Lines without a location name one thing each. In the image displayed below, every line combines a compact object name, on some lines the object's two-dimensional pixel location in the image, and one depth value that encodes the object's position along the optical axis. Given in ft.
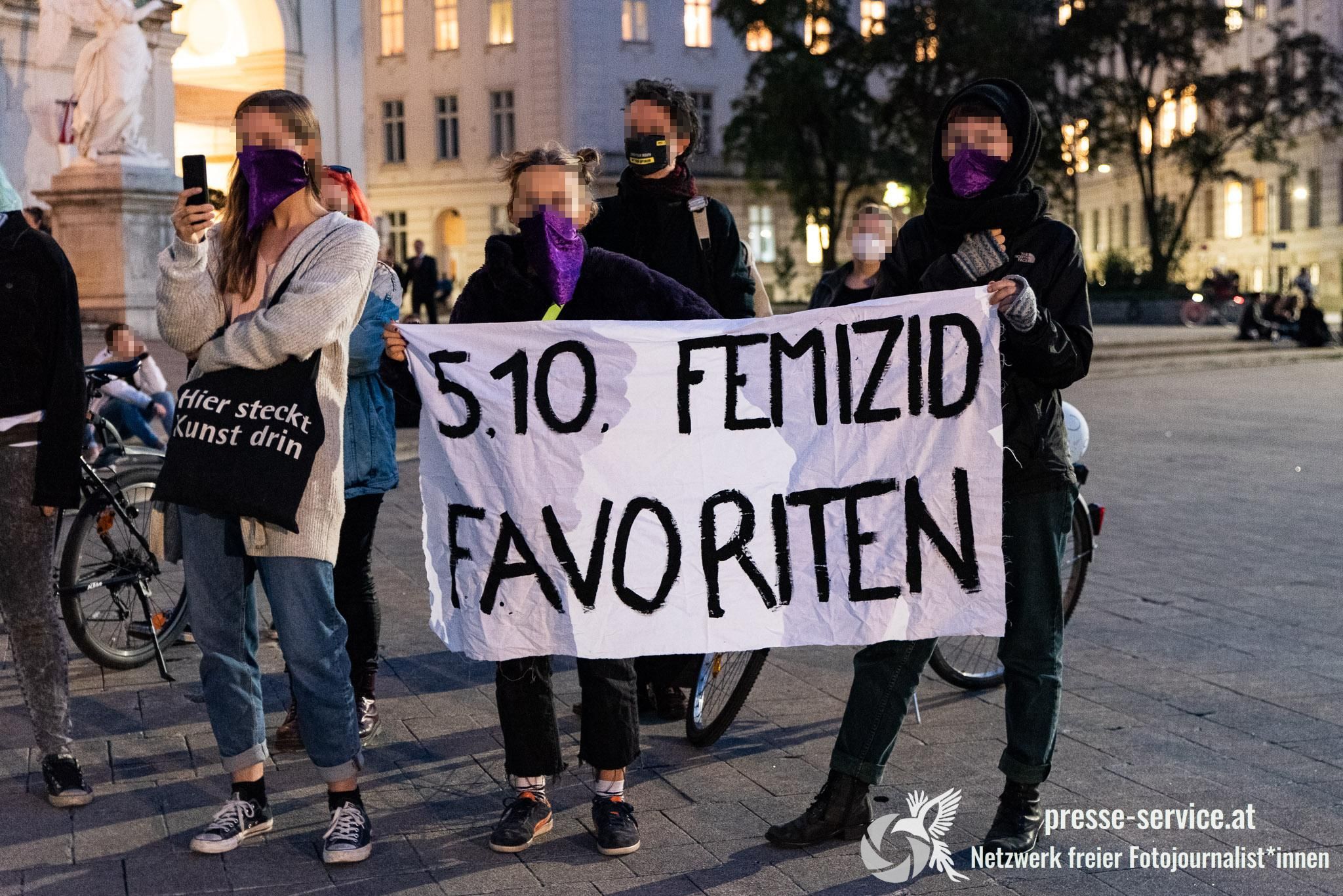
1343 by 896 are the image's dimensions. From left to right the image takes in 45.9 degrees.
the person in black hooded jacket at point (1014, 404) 14.02
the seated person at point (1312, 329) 106.42
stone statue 61.72
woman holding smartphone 13.96
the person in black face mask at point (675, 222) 17.40
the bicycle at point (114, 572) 20.71
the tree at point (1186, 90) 151.53
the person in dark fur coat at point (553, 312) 14.58
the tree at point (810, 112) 142.82
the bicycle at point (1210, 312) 131.03
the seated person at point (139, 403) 35.37
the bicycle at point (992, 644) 19.94
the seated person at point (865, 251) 24.63
